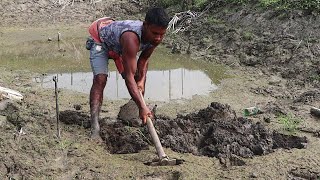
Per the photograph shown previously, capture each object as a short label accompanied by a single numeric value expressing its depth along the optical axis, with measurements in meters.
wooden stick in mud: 5.12
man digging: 4.57
